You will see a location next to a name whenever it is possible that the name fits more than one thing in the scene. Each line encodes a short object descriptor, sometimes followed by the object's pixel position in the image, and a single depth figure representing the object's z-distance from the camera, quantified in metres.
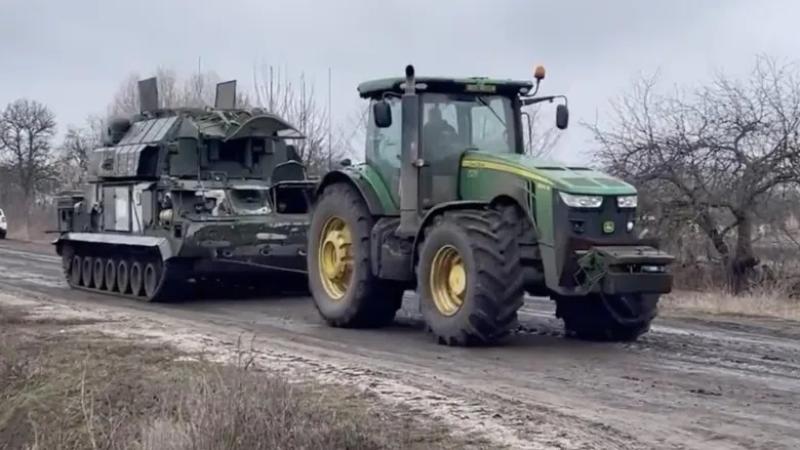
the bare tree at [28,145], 54.16
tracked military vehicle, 17.05
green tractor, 11.05
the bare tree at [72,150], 47.55
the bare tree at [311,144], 31.22
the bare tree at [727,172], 20.17
